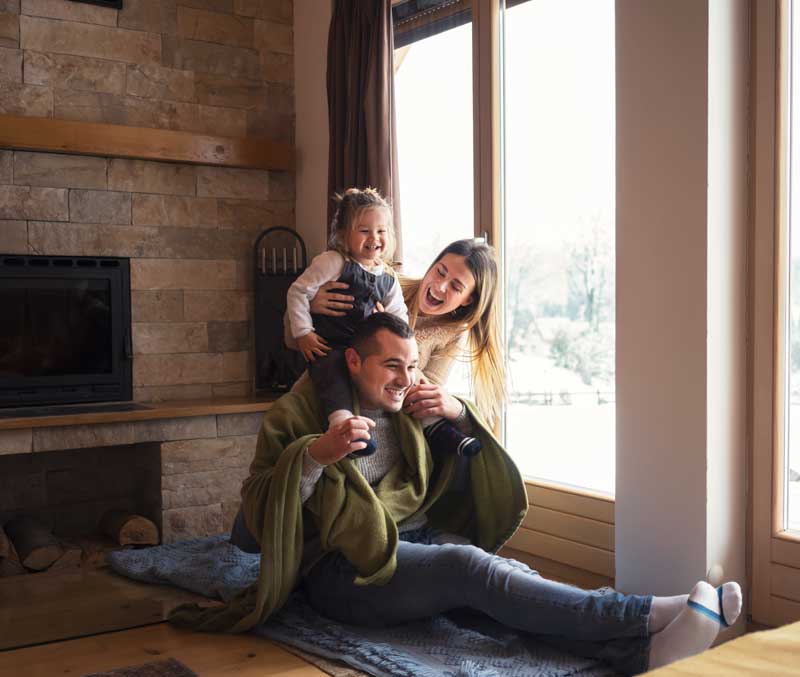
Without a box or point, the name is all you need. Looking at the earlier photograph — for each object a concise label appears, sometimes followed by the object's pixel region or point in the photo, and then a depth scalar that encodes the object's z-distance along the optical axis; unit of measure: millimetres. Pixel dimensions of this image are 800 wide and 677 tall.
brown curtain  3953
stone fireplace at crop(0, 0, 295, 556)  3992
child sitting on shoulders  3002
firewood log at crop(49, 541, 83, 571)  3770
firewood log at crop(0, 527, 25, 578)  3645
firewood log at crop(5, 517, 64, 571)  3691
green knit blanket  2535
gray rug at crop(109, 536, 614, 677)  2326
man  2303
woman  3014
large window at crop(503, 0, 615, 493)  3281
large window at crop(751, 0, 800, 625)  2656
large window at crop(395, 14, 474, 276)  3863
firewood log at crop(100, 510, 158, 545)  3900
